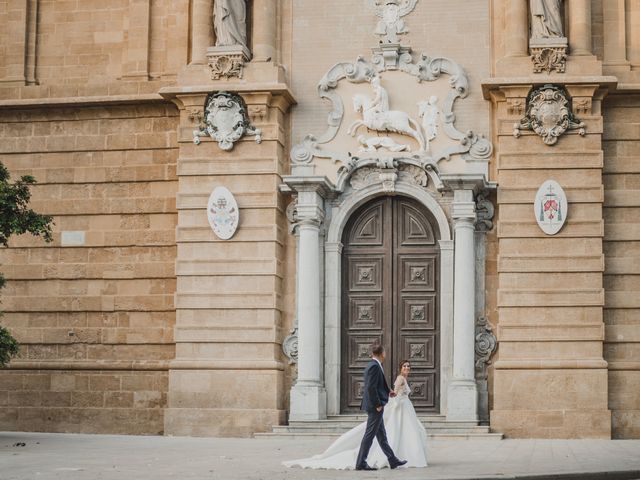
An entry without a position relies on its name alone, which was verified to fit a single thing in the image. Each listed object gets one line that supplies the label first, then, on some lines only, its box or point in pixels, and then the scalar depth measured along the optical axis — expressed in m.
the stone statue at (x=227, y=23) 24.50
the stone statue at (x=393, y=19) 24.67
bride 17.17
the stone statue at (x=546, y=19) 23.70
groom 16.88
